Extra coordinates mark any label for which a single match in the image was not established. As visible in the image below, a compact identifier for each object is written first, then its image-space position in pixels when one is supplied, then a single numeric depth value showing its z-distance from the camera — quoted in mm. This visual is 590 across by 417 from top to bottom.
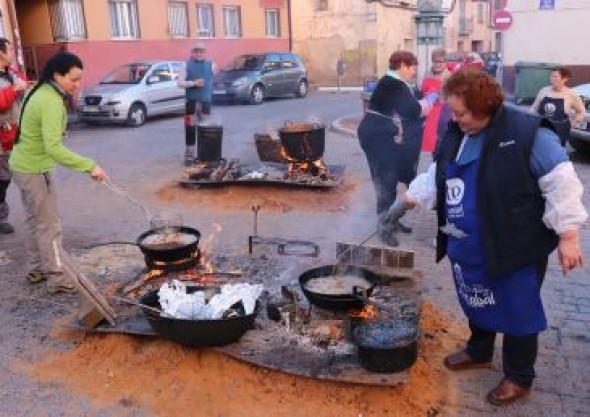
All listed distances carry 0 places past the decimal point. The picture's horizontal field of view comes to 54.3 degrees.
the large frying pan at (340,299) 3930
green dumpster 16625
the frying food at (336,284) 4253
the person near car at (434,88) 6941
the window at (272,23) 27672
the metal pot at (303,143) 8086
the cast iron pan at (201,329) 3676
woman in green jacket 4609
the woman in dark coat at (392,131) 5691
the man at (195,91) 10125
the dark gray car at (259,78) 19953
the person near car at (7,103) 6223
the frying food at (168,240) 5023
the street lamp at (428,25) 10602
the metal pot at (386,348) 3449
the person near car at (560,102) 7637
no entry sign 15703
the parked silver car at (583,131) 9750
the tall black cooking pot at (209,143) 8945
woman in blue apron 2922
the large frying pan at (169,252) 4734
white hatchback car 15117
